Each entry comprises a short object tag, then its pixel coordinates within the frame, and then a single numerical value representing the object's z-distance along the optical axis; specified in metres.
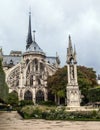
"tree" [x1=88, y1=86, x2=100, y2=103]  59.64
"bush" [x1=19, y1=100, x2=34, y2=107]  80.31
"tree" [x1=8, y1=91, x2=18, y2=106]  84.95
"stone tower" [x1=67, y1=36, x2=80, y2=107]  45.68
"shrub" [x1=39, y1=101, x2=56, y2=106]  84.93
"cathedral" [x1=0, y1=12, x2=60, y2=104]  103.38
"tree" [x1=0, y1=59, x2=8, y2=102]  29.73
